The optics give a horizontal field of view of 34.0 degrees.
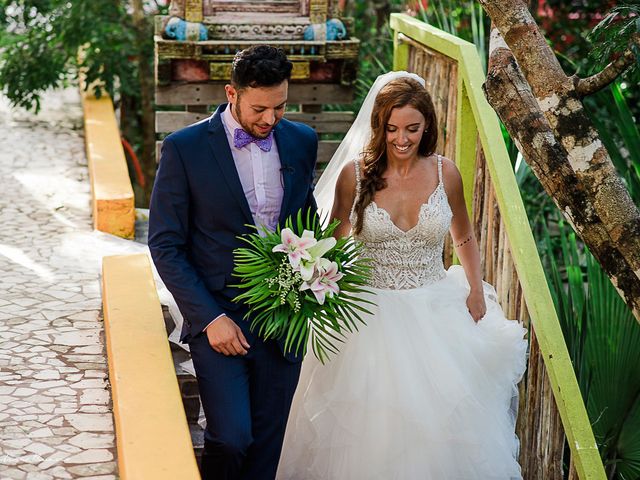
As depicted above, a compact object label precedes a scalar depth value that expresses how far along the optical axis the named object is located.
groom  3.95
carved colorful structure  7.34
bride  4.61
